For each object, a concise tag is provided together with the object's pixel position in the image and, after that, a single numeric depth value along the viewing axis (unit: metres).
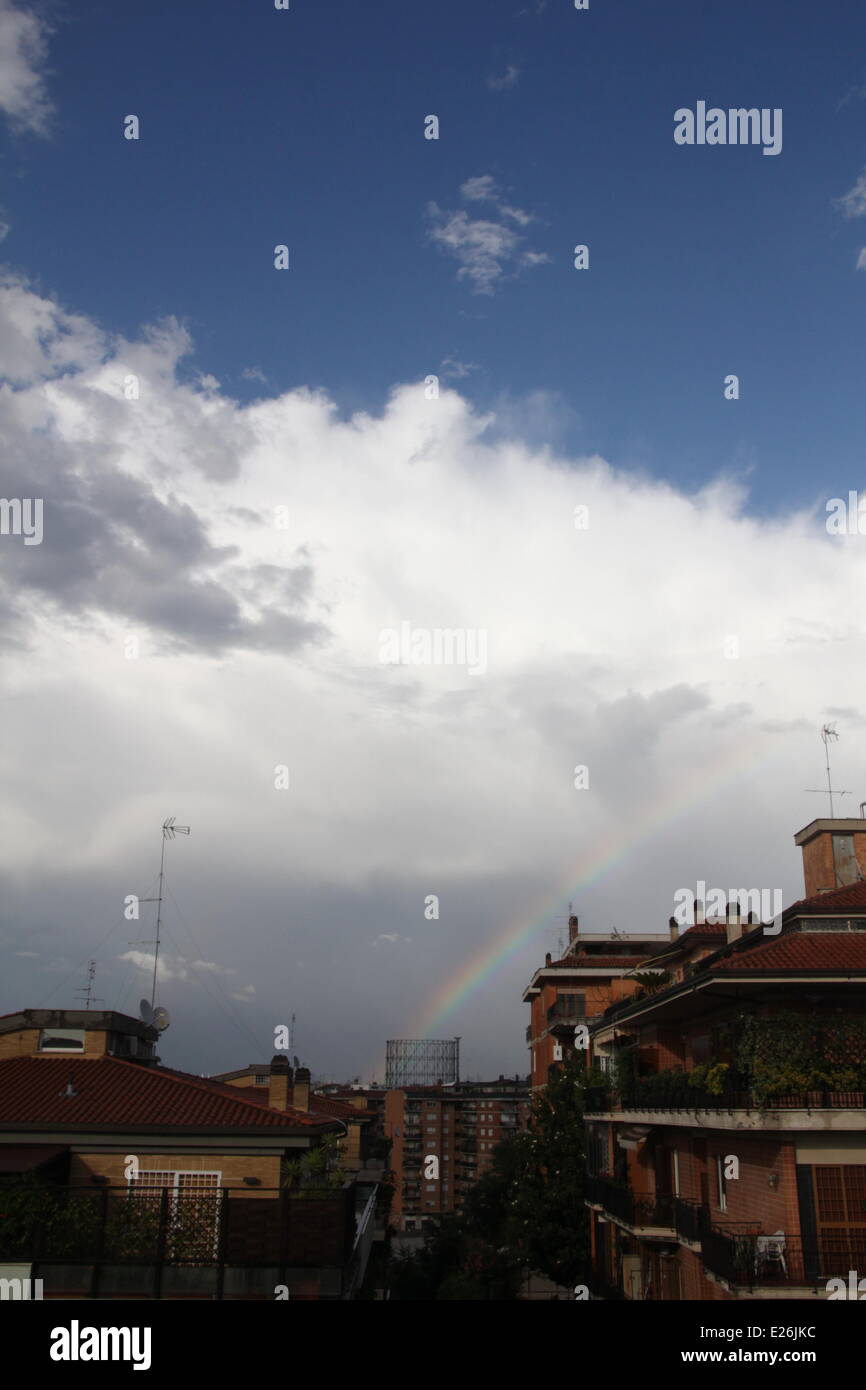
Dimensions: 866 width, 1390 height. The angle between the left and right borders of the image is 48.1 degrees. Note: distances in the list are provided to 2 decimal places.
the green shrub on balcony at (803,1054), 19.98
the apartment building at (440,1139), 148.62
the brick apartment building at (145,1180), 17.69
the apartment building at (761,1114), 19.62
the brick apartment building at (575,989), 64.88
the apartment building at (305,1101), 41.31
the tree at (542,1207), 43.34
